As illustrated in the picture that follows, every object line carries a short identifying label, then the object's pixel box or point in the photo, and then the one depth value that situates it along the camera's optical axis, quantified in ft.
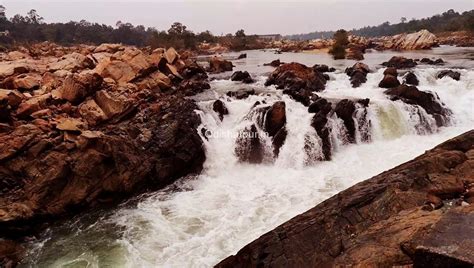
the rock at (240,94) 55.70
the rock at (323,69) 84.59
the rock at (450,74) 66.62
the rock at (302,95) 53.67
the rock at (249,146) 45.53
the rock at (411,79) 67.92
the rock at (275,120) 47.62
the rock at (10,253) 26.86
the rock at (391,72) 68.42
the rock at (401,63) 90.13
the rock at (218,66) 93.97
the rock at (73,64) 53.01
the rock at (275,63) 105.60
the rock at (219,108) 50.49
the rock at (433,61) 93.01
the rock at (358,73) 69.72
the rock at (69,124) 35.47
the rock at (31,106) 36.30
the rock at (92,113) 39.17
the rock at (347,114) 50.21
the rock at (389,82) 63.62
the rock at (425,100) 54.95
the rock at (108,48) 73.94
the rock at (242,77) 71.61
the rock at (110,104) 41.01
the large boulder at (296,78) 62.59
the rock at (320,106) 49.87
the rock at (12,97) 35.91
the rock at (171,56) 66.90
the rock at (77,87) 40.73
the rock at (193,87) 57.94
